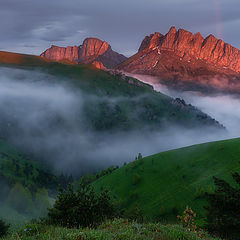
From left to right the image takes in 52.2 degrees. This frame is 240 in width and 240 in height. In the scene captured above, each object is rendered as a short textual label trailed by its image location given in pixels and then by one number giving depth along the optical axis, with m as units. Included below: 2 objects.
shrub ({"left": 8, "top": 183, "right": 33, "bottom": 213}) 181.88
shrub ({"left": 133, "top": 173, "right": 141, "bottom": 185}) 150.77
